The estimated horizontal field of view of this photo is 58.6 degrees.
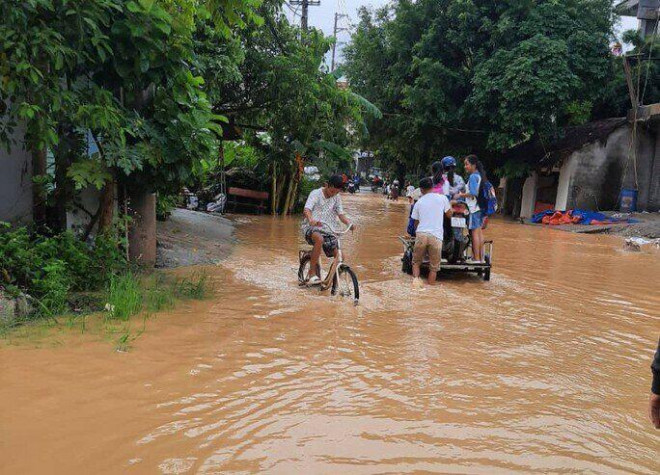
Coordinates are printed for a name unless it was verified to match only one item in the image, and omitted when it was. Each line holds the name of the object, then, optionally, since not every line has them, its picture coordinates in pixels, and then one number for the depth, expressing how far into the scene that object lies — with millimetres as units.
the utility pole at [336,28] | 43691
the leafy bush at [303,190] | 21594
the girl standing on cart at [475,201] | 8859
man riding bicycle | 7477
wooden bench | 20188
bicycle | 7117
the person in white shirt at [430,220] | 8203
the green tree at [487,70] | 20156
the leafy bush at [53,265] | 5867
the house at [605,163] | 21094
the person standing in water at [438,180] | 8758
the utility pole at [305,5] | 25109
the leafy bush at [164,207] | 10855
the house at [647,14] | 23969
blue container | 20594
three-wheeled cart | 8766
